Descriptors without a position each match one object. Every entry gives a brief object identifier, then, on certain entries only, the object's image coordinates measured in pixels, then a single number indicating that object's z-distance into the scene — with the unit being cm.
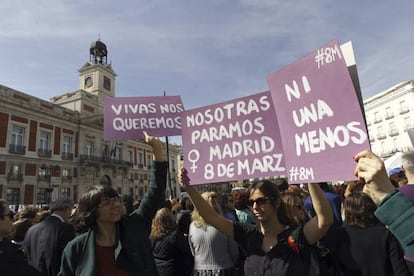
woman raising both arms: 180
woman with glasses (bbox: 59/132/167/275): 197
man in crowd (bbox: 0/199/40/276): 178
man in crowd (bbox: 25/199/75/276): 312
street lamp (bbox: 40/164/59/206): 2475
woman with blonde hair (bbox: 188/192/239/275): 323
